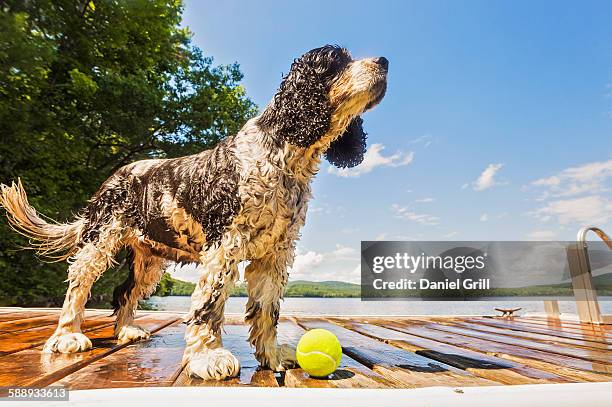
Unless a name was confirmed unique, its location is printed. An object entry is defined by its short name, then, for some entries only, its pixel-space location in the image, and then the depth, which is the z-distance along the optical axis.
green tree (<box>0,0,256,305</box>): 5.77
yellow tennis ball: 0.39
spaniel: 0.42
